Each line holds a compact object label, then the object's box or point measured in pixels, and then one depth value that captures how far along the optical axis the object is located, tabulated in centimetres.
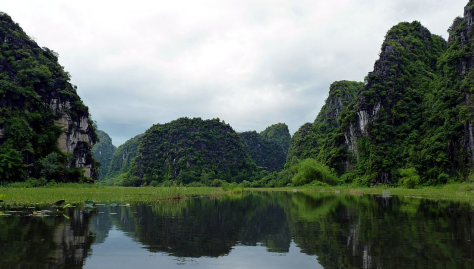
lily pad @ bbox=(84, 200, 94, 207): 2386
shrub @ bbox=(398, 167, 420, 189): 5697
